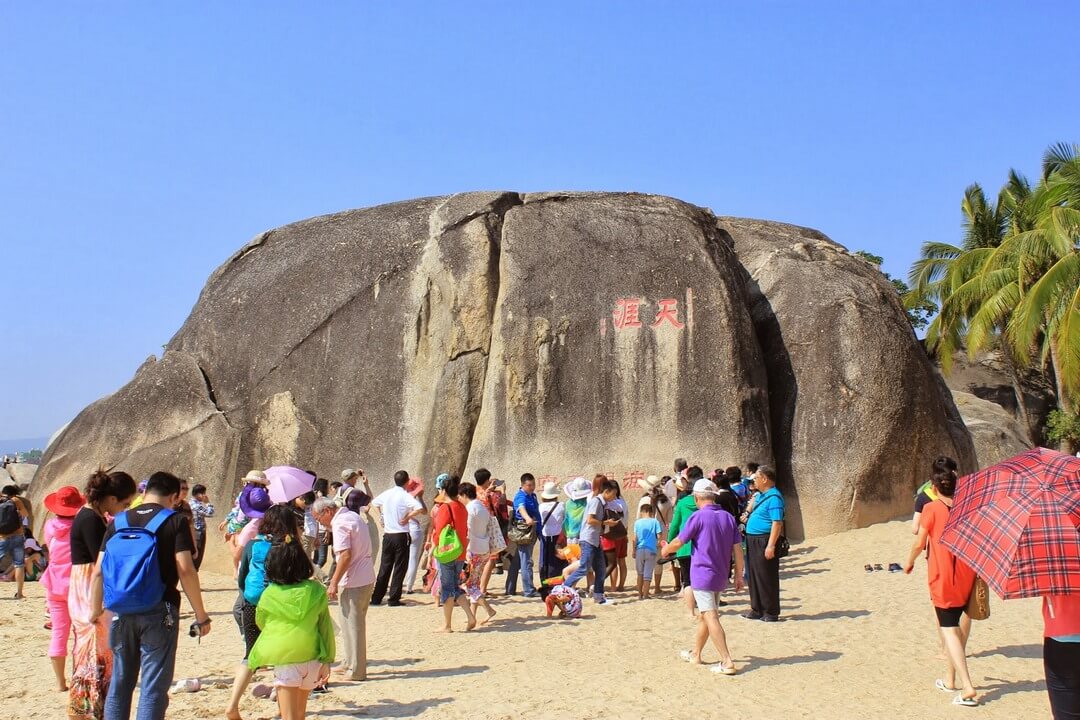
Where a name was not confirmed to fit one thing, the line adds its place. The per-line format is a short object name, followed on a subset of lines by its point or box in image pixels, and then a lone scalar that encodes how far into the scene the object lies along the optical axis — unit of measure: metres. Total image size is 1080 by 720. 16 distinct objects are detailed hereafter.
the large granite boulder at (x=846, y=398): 14.77
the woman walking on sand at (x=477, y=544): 9.62
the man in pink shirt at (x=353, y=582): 7.31
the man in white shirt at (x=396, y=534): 10.42
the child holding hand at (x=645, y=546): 11.32
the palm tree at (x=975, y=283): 26.20
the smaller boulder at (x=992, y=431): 20.58
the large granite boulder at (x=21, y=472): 26.91
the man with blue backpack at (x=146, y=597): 5.28
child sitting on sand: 10.09
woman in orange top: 6.63
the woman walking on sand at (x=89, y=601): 5.75
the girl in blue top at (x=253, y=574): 5.80
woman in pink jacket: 7.00
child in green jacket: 5.50
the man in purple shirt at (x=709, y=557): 7.50
